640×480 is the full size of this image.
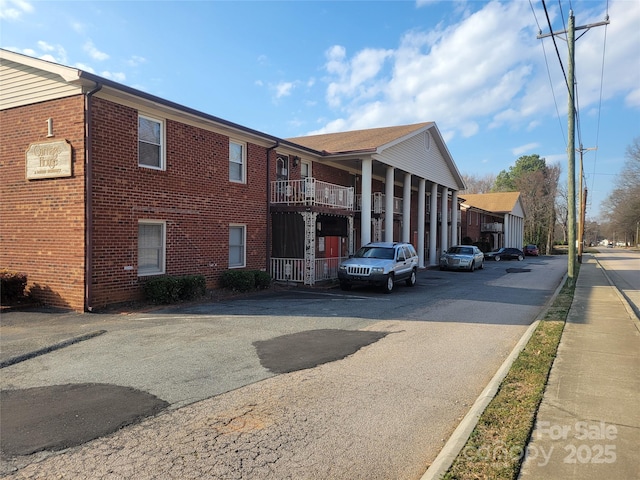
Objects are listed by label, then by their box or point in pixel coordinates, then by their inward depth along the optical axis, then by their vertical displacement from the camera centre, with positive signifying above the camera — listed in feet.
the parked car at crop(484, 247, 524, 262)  139.33 -4.08
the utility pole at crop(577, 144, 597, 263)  113.66 +11.71
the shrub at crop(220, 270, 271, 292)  45.24 -4.17
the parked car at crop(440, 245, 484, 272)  84.48 -3.43
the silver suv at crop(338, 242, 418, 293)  48.08 -2.97
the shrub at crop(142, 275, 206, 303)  36.22 -4.15
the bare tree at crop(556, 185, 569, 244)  229.86 +16.12
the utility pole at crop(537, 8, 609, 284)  51.13 +13.51
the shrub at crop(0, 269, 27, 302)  33.65 -3.61
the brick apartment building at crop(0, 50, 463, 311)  33.81 +4.30
